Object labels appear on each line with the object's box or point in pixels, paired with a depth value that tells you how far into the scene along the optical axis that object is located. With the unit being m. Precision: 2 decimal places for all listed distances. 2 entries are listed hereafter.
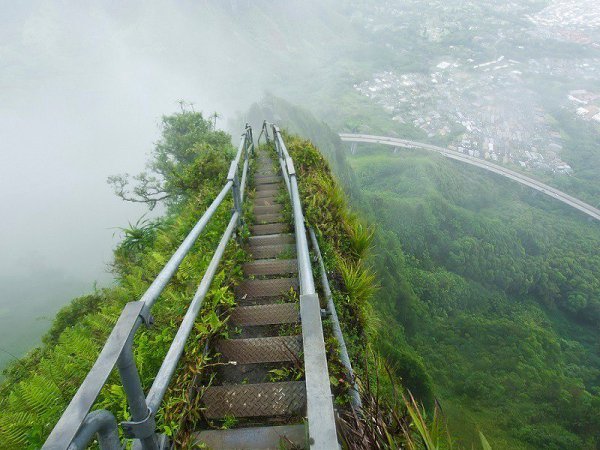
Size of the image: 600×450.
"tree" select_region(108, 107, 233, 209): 13.84
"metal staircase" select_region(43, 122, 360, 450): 0.91
